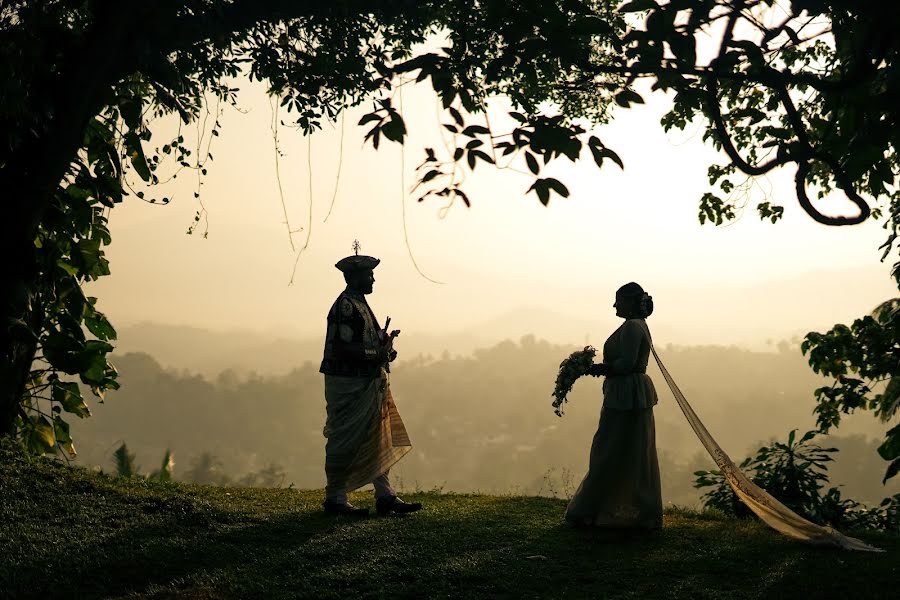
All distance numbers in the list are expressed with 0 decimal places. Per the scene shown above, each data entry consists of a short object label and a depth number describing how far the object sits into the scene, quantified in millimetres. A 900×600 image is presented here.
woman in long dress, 8859
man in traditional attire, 9172
